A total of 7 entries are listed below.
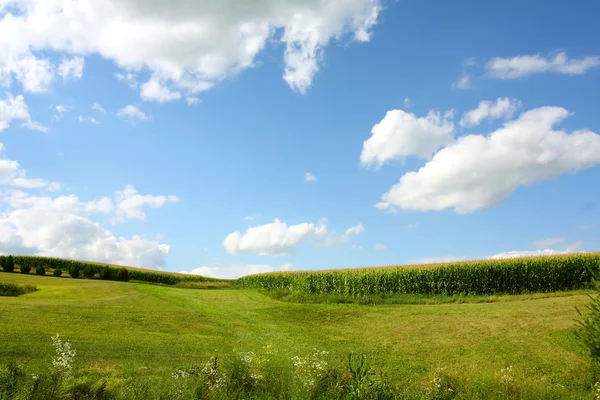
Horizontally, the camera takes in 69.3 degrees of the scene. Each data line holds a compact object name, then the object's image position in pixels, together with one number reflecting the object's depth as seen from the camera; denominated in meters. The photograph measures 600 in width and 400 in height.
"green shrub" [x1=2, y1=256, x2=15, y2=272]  47.09
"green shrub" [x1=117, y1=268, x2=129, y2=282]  53.38
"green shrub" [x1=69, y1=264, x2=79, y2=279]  49.66
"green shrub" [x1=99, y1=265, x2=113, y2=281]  51.62
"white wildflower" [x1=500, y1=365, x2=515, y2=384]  8.58
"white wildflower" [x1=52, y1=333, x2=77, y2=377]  7.22
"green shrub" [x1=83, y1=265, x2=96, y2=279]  50.88
